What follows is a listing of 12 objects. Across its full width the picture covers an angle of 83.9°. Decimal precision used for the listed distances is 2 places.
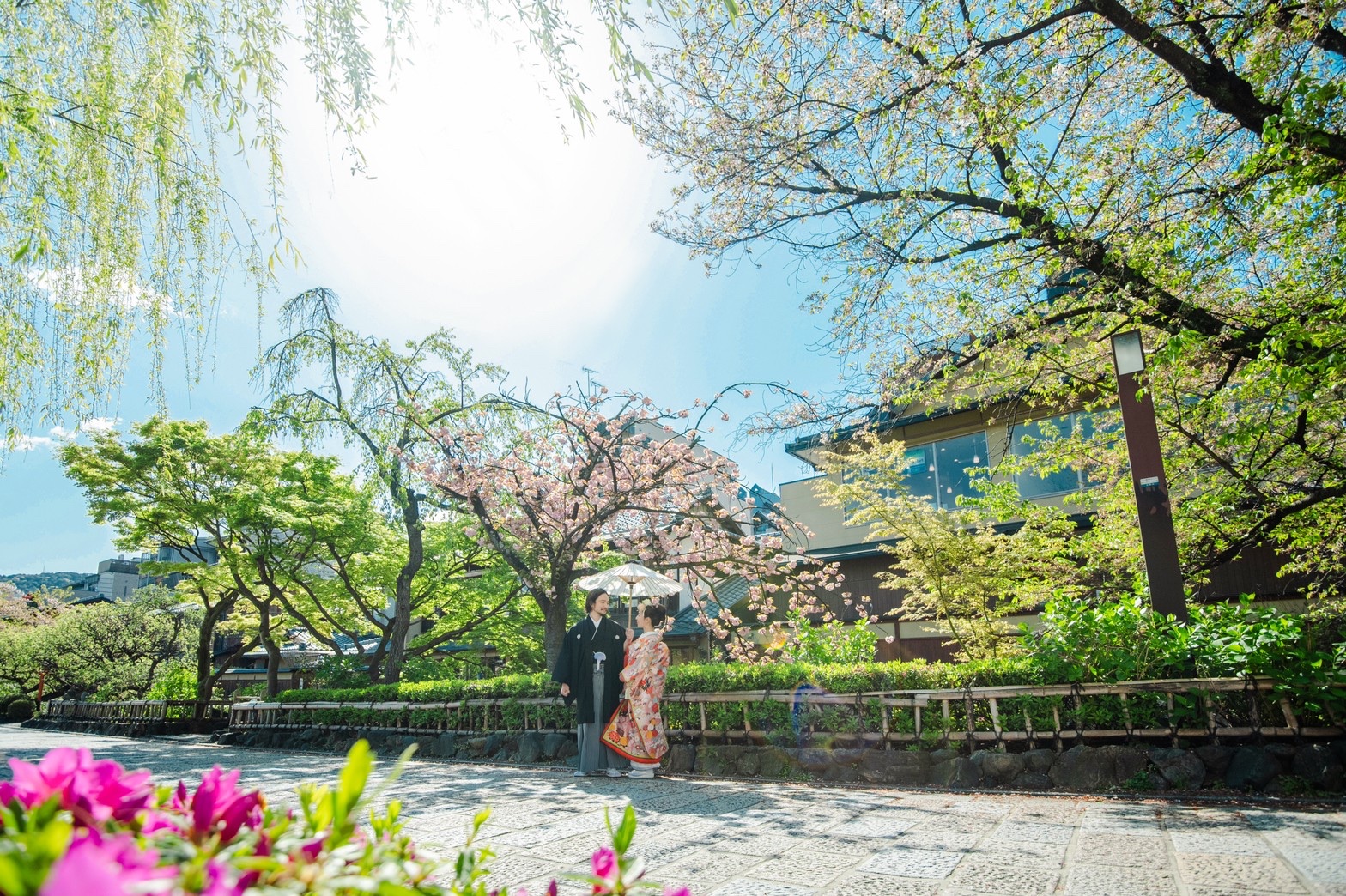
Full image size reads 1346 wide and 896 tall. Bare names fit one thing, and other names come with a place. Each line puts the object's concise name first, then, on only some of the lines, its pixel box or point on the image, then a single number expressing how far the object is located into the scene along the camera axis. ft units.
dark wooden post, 18.56
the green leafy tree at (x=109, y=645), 72.69
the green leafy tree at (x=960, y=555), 28.02
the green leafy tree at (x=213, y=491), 43.93
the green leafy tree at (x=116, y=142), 12.57
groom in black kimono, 24.03
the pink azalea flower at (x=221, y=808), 2.92
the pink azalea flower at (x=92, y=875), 1.41
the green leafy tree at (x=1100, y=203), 17.57
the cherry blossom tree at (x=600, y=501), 33.22
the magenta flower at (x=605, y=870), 3.27
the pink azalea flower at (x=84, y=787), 2.73
